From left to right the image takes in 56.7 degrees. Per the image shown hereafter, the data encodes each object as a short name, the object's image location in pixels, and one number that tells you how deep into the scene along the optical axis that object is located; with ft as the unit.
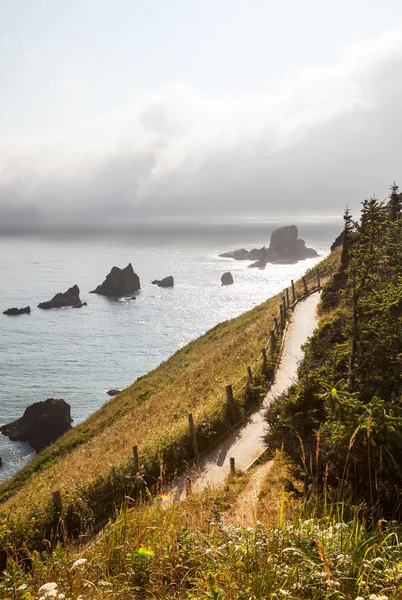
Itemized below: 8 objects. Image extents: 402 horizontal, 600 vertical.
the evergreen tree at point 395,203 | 135.95
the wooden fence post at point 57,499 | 38.06
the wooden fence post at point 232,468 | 44.09
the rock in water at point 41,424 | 151.33
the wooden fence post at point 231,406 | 59.36
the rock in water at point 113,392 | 182.89
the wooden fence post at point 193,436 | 51.43
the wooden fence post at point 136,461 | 44.43
